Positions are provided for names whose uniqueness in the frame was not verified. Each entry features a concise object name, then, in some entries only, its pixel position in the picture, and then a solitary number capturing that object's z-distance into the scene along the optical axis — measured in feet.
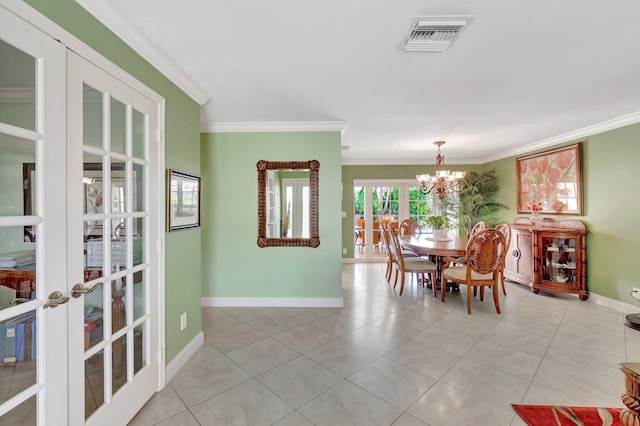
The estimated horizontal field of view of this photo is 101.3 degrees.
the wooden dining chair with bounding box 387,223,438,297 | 12.91
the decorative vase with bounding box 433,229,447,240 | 14.45
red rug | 5.22
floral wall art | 12.63
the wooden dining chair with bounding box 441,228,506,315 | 10.55
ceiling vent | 4.94
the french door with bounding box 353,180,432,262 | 19.94
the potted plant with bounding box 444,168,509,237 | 18.06
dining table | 11.65
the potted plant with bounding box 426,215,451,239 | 14.66
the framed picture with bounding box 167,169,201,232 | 6.74
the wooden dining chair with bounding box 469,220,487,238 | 14.24
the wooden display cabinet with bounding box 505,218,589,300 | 12.19
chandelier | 13.83
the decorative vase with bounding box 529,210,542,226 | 14.05
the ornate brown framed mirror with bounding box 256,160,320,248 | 11.16
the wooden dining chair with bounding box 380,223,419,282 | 14.63
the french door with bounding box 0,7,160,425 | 3.50
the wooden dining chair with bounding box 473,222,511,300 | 12.21
